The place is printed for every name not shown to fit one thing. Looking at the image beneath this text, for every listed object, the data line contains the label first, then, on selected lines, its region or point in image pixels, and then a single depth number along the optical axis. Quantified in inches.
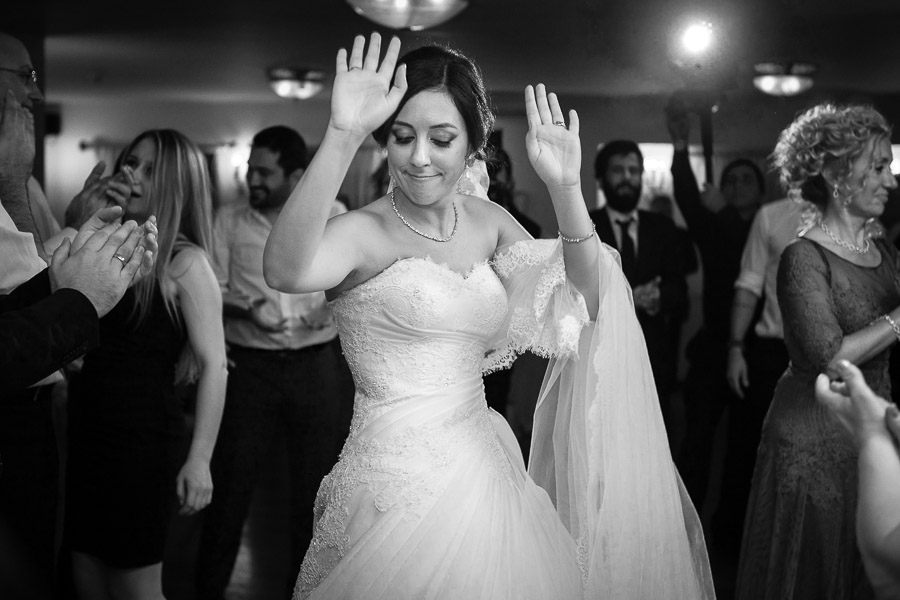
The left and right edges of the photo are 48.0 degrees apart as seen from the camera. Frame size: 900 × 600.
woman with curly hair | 101.5
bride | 75.0
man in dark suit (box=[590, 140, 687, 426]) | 153.4
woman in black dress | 96.9
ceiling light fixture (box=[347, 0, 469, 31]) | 163.0
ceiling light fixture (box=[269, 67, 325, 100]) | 174.9
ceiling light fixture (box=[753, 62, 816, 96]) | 158.6
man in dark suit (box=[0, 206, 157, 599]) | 57.9
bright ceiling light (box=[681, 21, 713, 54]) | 160.4
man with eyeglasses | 84.4
